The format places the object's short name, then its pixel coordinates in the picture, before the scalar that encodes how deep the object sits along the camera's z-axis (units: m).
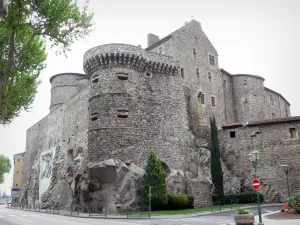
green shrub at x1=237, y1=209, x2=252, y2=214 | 16.74
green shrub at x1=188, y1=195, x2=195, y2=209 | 30.77
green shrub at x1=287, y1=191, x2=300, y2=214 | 19.53
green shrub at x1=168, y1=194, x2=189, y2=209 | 28.94
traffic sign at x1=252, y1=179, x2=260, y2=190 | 15.20
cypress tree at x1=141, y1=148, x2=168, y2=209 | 28.05
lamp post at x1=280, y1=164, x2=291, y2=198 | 29.91
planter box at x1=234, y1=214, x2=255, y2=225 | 16.19
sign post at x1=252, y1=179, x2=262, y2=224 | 15.20
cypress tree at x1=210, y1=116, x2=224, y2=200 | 33.75
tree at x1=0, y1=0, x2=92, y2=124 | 13.77
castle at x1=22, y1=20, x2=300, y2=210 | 31.34
